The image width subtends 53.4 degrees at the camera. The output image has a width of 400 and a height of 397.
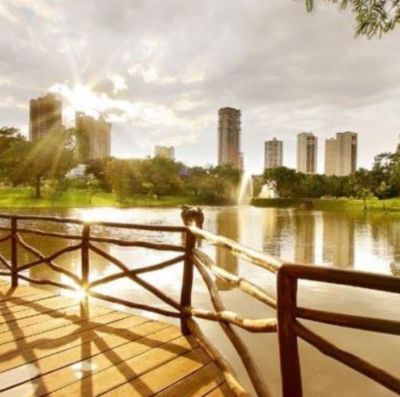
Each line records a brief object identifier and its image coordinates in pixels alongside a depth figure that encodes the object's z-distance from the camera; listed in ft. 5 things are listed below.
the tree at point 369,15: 13.24
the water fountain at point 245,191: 320.09
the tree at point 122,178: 235.61
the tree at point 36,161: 197.26
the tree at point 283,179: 287.36
